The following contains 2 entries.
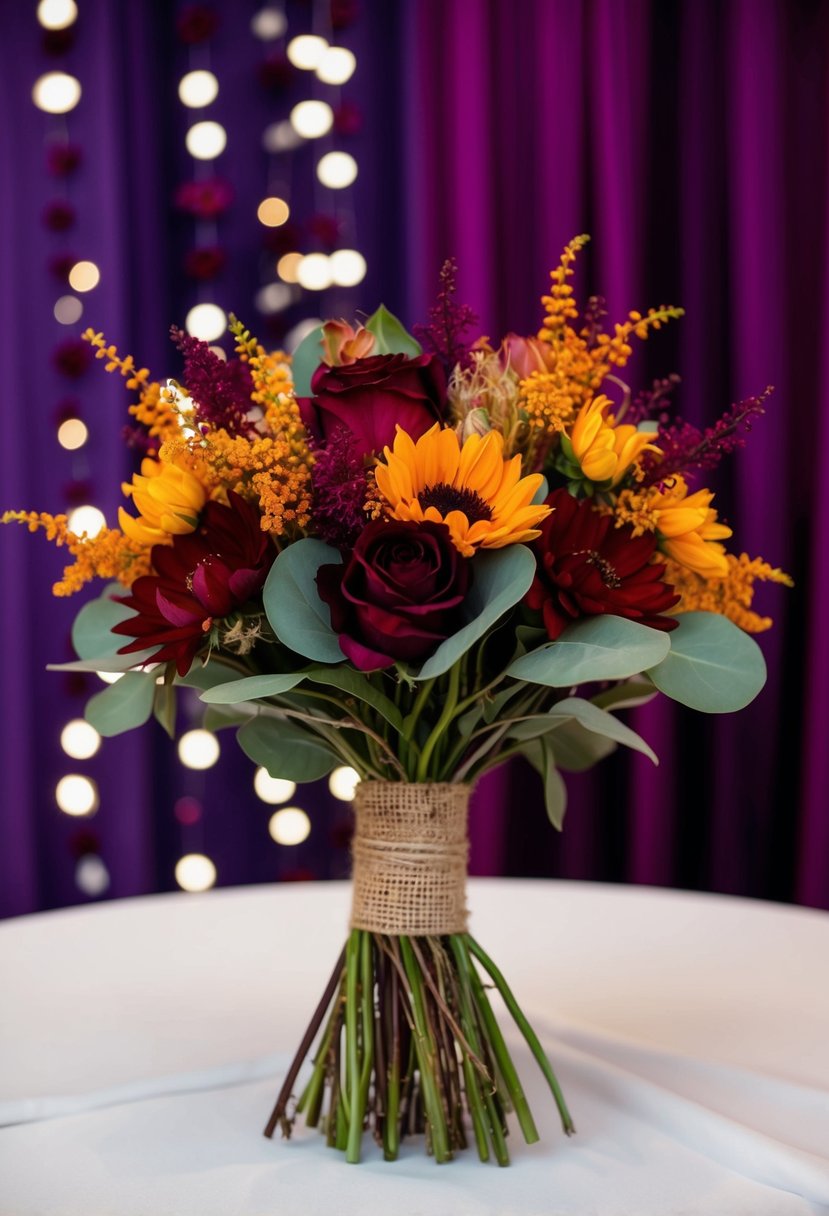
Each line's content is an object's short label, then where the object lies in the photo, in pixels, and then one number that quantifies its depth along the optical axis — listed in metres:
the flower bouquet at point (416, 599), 0.63
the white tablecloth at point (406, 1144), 0.64
